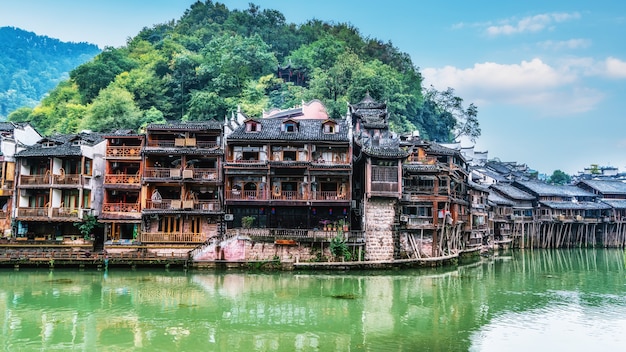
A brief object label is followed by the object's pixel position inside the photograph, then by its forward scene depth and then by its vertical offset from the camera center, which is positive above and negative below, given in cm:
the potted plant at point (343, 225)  3541 -120
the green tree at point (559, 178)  9148 +652
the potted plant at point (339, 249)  3353 -283
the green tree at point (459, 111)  8750 +1833
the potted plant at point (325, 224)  3543 -117
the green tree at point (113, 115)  5166 +1014
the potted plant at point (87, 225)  3550 -139
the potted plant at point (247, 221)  3500 -96
